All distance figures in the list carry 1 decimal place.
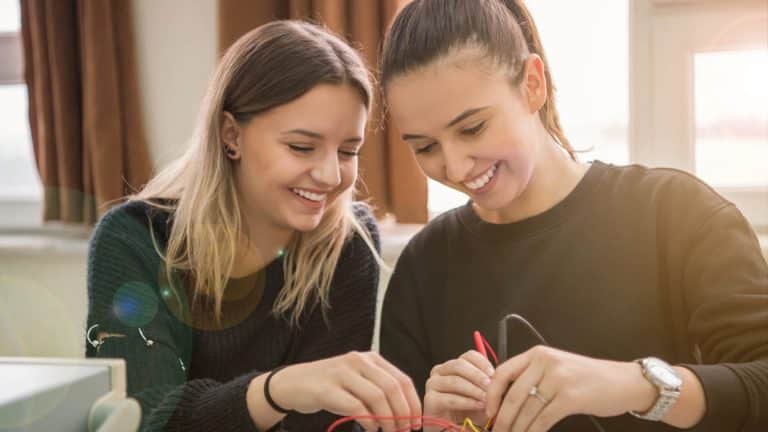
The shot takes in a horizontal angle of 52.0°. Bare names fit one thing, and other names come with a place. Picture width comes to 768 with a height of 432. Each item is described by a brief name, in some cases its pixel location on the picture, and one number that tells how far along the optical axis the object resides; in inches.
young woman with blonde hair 49.8
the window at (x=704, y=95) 78.2
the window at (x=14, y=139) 100.1
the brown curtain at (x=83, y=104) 88.7
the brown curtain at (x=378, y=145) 79.8
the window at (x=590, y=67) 82.7
